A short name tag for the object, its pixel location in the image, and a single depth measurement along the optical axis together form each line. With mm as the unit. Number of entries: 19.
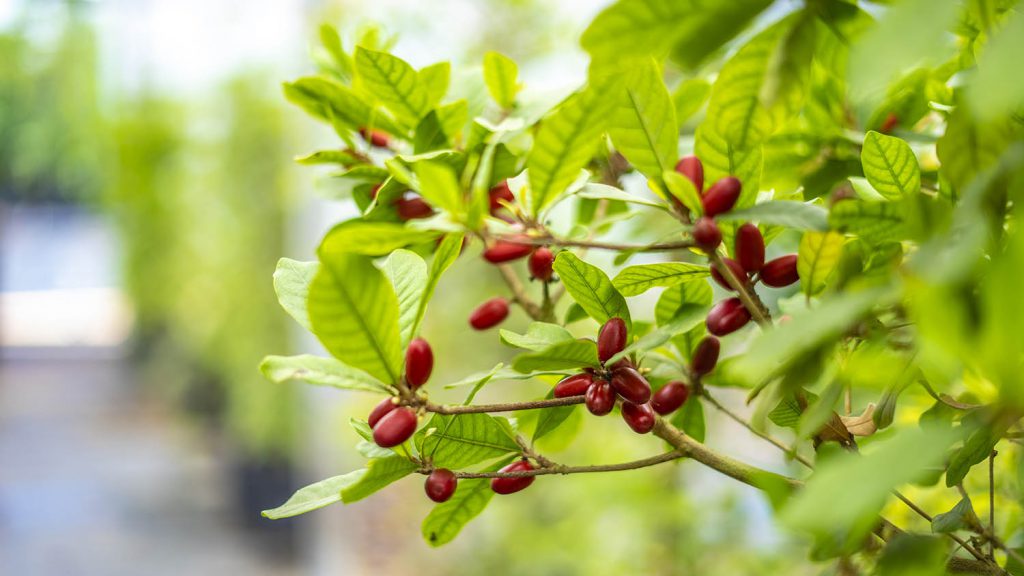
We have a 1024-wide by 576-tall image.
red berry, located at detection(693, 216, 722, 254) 976
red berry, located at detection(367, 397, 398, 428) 1012
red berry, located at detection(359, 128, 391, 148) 1192
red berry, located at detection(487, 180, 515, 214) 1130
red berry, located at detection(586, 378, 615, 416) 1010
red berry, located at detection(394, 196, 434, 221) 1107
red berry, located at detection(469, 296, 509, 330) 1186
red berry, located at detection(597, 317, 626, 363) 1009
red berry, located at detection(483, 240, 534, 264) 1069
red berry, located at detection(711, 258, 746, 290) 1023
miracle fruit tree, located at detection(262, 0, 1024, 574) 831
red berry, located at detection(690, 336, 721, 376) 1112
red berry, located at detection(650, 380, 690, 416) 1091
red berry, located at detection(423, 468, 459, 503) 1038
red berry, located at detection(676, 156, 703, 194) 1012
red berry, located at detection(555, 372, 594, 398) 1031
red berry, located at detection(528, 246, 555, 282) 1131
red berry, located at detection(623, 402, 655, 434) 1035
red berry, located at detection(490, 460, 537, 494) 1067
